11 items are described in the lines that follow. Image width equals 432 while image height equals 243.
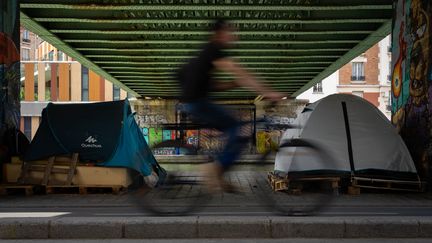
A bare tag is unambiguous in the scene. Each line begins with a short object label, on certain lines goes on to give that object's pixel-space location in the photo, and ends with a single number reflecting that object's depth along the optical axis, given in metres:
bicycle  6.92
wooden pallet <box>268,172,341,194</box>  9.62
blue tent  10.94
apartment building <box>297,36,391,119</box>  54.38
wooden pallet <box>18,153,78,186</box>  10.77
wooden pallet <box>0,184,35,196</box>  10.48
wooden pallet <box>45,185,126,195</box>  10.74
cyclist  6.10
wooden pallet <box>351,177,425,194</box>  10.38
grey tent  10.48
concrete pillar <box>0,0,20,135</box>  11.16
